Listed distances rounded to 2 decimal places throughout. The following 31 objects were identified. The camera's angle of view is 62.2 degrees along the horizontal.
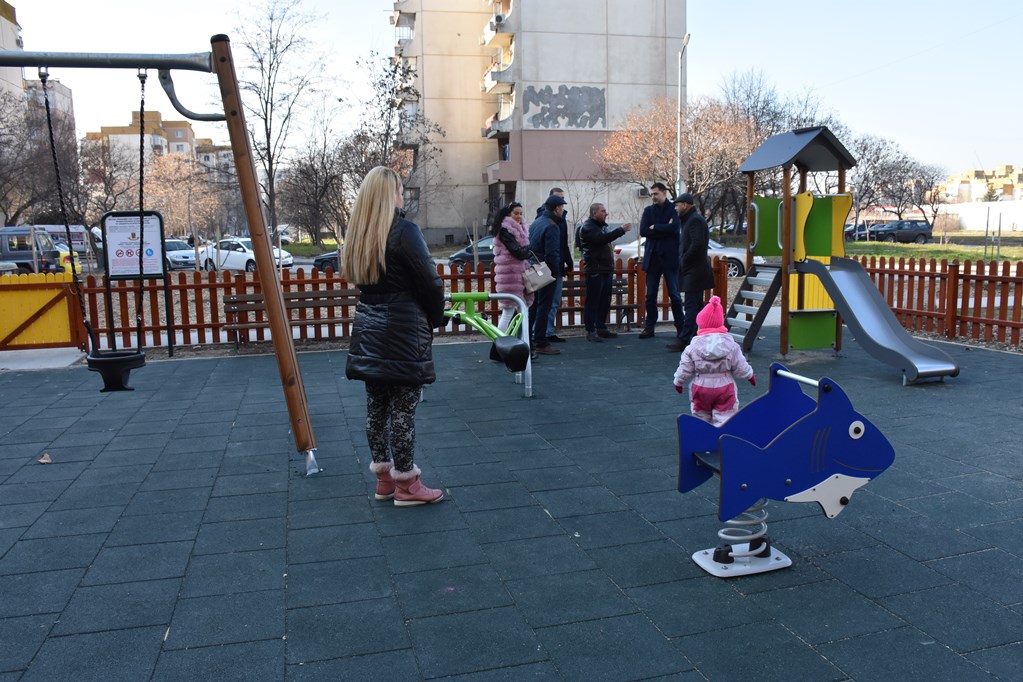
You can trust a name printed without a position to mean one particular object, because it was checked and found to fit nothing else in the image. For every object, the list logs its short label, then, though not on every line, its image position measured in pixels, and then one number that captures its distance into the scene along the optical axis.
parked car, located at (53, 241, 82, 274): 25.98
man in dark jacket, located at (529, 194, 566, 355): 10.29
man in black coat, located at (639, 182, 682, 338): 10.60
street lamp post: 33.28
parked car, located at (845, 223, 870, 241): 48.22
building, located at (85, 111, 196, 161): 107.56
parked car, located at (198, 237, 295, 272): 32.22
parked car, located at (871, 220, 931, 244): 49.66
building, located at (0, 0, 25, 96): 51.72
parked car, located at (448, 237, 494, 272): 31.37
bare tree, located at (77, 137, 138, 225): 31.50
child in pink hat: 4.42
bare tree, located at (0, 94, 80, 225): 31.72
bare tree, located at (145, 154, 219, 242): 43.78
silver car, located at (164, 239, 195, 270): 35.53
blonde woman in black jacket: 4.49
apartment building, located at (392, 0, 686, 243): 45.50
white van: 29.60
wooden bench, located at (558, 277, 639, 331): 12.16
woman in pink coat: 9.50
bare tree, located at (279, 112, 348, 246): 23.38
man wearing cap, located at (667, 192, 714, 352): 10.11
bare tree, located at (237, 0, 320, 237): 19.73
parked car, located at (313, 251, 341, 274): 31.06
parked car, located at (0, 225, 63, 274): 25.46
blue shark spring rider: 3.57
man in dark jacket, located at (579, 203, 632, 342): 10.91
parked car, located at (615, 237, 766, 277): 23.73
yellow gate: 10.81
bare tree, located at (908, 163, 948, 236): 60.72
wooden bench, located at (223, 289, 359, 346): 11.24
